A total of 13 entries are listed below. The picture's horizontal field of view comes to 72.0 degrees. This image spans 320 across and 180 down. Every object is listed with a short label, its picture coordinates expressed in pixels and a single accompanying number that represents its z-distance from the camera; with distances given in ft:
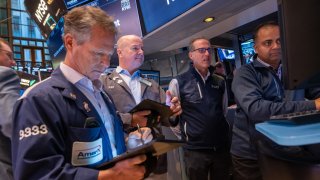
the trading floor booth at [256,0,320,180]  2.29
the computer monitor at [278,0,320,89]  2.30
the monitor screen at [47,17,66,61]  13.20
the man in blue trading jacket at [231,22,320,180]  4.21
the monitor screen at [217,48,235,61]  13.90
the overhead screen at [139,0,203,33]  7.70
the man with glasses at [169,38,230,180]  6.66
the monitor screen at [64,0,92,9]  11.97
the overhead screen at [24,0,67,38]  13.21
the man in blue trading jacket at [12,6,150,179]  2.29
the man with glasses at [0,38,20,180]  3.88
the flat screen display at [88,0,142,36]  9.85
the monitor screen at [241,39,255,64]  12.49
